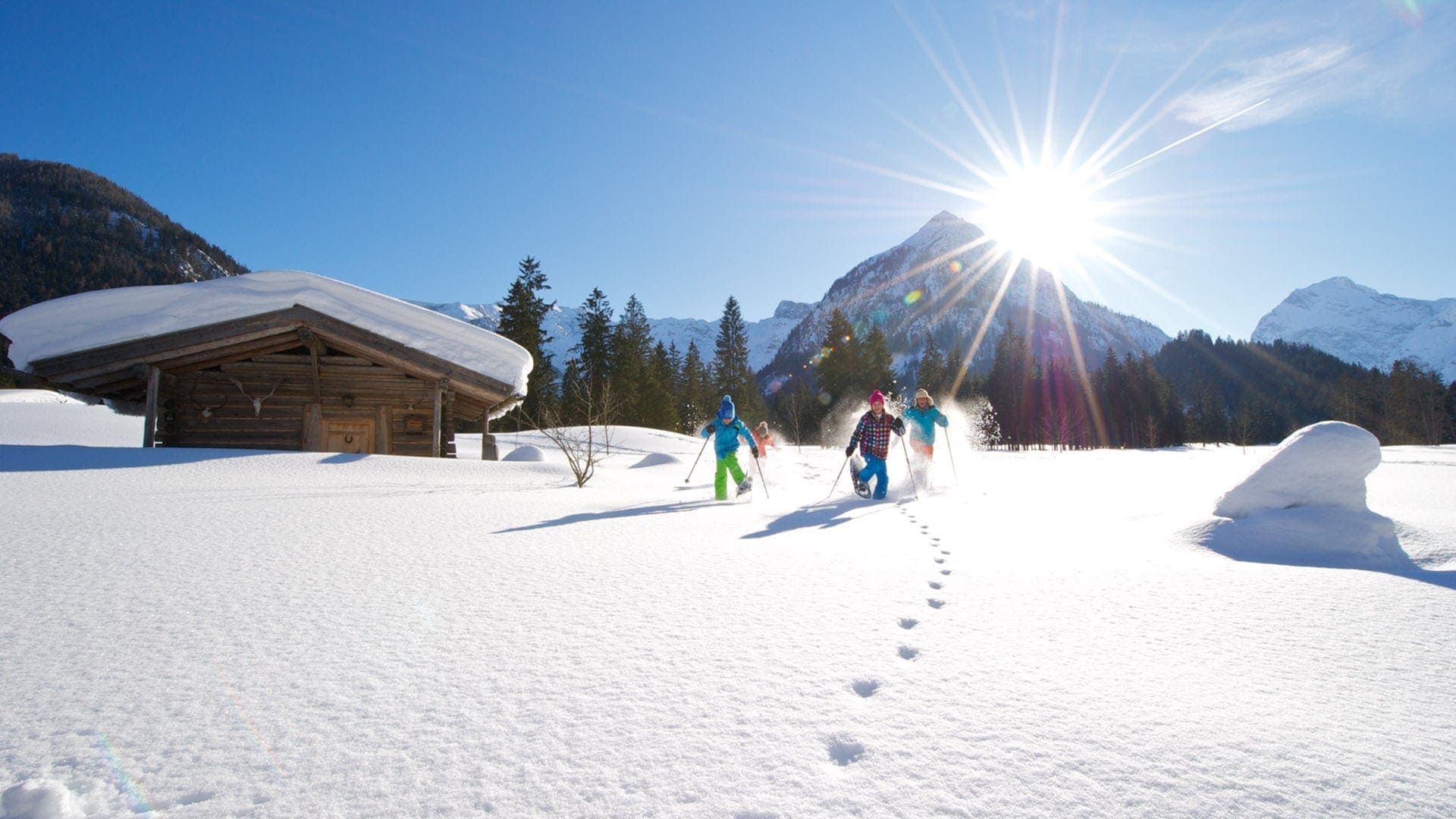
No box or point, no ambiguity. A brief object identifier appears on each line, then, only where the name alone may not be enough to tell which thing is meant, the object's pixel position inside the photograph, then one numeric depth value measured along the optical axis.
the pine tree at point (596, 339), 42.12
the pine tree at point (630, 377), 40.12
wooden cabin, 10.59
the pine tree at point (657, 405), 42.66
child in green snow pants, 8.42
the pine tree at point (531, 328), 35.97
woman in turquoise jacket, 9.52
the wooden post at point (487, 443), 16.33
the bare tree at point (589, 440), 9.17
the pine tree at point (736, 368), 49.59
